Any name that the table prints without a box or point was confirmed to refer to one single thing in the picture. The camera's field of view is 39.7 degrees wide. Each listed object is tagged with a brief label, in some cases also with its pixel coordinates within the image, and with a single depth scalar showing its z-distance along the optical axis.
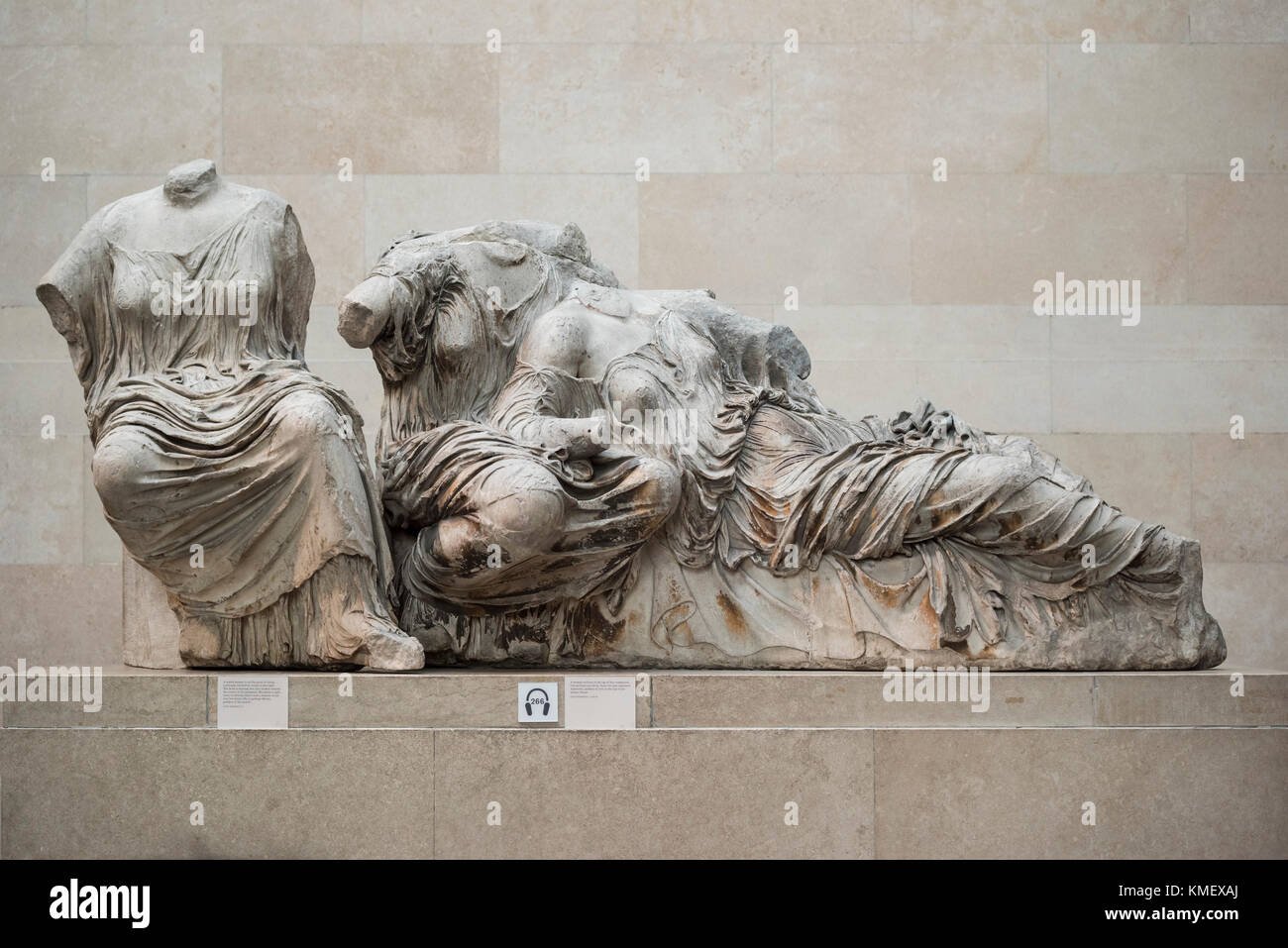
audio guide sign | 5.80
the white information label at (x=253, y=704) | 5.76
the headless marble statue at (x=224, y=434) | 5.82
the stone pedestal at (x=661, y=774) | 5.70
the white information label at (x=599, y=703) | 5.81
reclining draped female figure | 6.13
